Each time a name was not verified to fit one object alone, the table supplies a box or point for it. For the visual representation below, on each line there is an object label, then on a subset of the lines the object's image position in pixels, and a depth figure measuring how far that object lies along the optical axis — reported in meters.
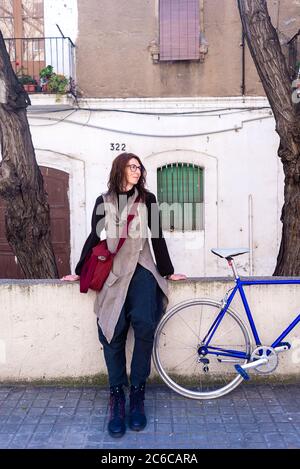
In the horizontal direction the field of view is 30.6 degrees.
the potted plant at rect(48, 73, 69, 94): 10.04
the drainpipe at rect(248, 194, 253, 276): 10.63
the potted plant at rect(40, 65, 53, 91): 10.10
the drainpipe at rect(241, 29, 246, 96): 10.39
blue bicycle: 4.43
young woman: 4.05
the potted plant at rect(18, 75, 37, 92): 10.12
